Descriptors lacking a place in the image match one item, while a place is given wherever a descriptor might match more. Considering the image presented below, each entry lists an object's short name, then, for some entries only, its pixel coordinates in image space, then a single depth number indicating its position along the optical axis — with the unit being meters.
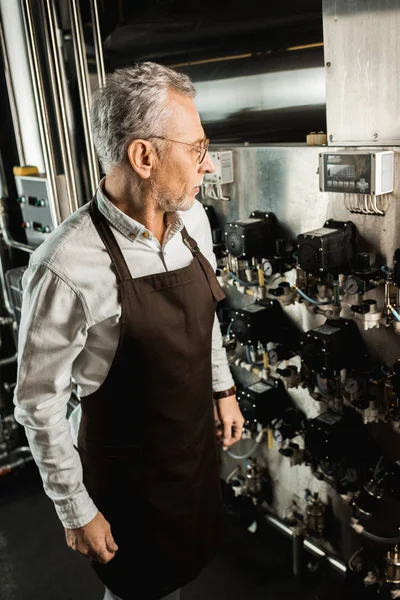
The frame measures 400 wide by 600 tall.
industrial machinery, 1.75
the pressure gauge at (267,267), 2.09
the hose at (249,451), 2.42
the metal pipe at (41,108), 2.59
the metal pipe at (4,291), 3.21
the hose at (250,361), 2.34
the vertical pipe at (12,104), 2.88
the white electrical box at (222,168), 2.17
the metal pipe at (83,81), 2.43
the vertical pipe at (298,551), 2.33
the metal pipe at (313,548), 2.31
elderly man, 1.41
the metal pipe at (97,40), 2.43
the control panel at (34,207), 2.87
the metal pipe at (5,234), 3.17
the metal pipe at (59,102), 2.53
